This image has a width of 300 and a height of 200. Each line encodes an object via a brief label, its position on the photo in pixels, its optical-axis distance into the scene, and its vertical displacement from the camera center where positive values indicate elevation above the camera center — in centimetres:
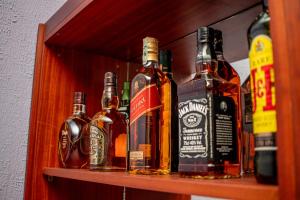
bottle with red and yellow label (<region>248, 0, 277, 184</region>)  39 +7
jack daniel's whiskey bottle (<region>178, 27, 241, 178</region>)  54 +5
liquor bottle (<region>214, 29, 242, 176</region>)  64 +18
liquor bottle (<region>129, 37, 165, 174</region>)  66 +7
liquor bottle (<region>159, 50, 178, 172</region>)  69 +6
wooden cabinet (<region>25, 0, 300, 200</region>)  34 +22
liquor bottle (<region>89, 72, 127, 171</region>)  82 +5
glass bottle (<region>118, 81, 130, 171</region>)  96 +16
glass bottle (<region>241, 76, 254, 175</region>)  70 +4
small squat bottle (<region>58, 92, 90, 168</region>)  94 +4
